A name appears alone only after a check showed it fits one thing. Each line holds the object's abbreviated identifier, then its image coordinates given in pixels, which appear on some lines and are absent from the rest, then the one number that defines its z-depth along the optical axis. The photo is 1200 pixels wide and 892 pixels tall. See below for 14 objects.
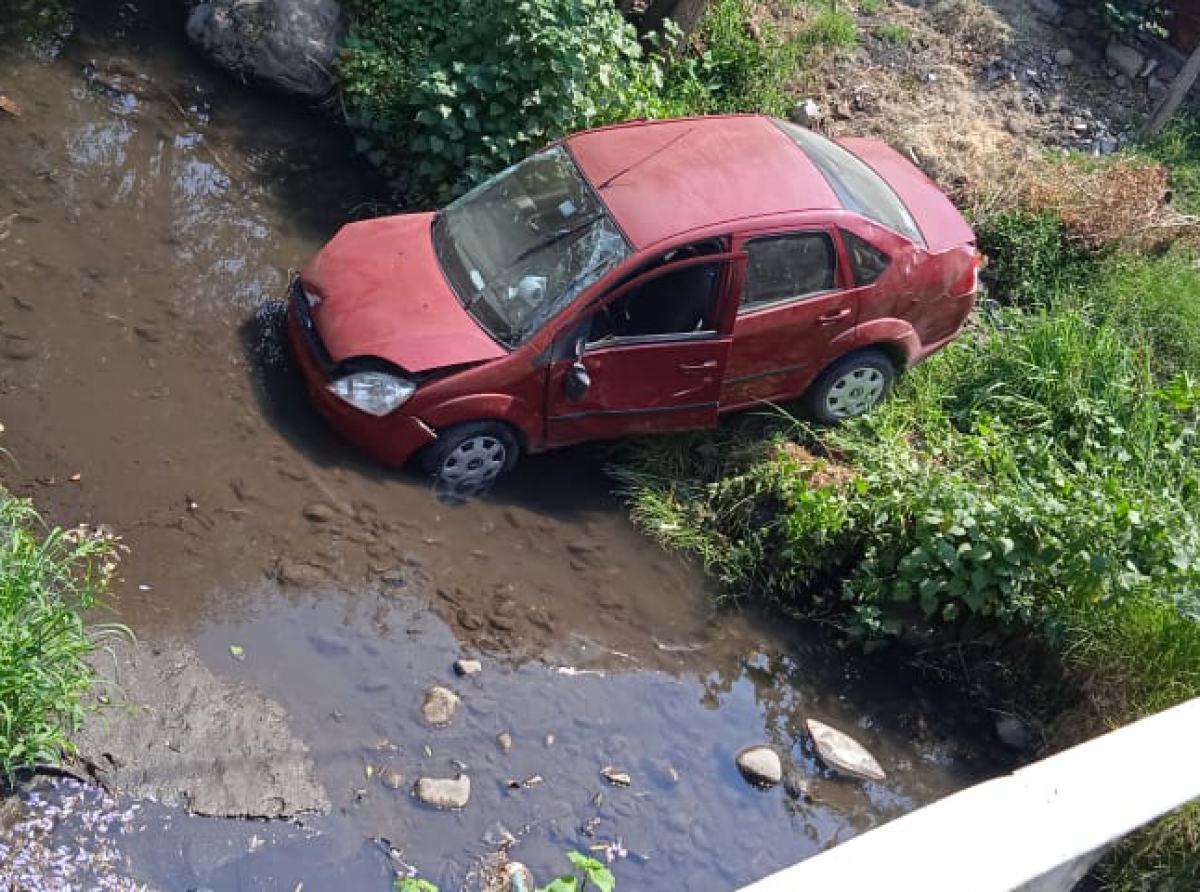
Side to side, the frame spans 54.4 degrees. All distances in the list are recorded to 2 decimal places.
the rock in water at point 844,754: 5.98
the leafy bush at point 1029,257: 9.07
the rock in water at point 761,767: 5.77
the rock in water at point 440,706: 5.49
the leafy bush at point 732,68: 9.80
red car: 6.32
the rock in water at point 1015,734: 6.30
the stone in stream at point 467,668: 5.75
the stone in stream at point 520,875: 4.84
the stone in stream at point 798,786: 5.78
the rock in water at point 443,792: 5.12
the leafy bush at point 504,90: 8.22
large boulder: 9.35
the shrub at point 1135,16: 11.12
